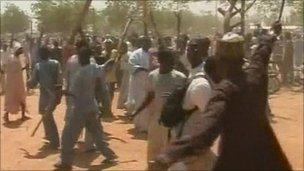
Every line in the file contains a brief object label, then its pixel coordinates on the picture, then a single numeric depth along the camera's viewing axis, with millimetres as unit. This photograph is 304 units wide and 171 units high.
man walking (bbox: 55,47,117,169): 7027
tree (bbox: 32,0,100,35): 49812
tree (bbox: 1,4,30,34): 66438
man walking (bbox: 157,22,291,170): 2988
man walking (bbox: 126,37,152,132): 9797
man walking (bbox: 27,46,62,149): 8539
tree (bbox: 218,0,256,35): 12305
